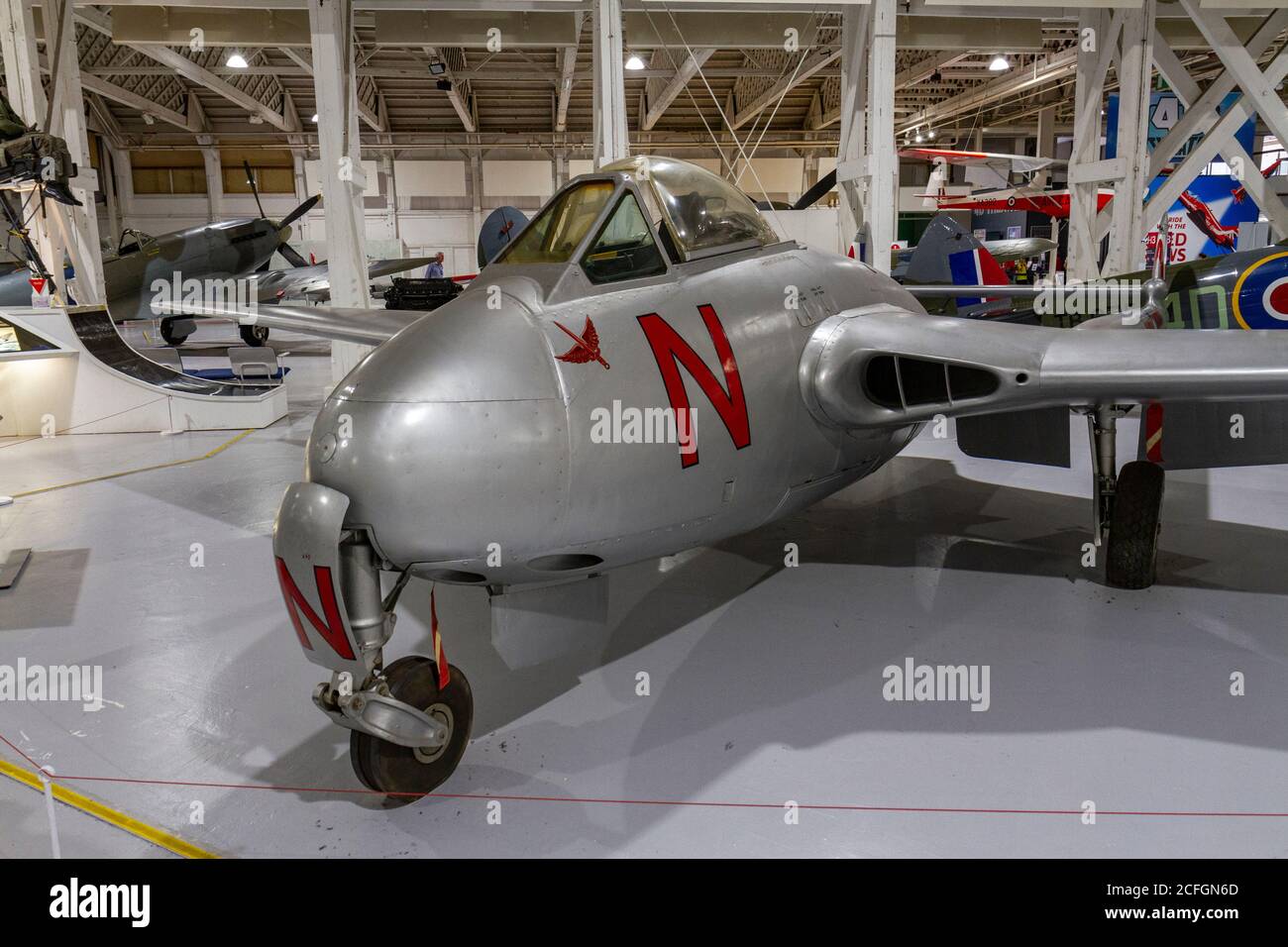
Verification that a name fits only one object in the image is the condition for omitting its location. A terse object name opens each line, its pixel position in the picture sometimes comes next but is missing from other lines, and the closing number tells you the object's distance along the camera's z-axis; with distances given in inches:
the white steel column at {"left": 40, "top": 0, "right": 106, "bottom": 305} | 409.1
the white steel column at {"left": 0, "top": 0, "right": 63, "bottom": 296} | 396.5
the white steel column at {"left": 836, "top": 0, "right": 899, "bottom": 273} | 394.0
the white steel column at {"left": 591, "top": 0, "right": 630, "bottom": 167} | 380.8
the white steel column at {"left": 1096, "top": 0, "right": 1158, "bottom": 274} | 430.9
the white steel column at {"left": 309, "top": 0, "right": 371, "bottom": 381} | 382.9
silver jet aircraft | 123.3
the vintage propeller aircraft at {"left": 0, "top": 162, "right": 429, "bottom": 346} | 719.1
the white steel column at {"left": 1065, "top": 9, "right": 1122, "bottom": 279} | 451.2
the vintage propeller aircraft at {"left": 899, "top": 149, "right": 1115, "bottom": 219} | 936.3
